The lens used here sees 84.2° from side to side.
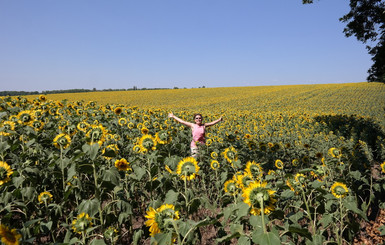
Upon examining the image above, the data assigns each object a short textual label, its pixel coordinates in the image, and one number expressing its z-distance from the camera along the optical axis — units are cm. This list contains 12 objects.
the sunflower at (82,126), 306
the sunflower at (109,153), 193
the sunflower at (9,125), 283
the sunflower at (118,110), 543
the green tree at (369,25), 946
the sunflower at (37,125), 325
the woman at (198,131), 555
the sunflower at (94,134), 198
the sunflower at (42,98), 606
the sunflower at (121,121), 508
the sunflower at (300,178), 209
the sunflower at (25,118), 312
